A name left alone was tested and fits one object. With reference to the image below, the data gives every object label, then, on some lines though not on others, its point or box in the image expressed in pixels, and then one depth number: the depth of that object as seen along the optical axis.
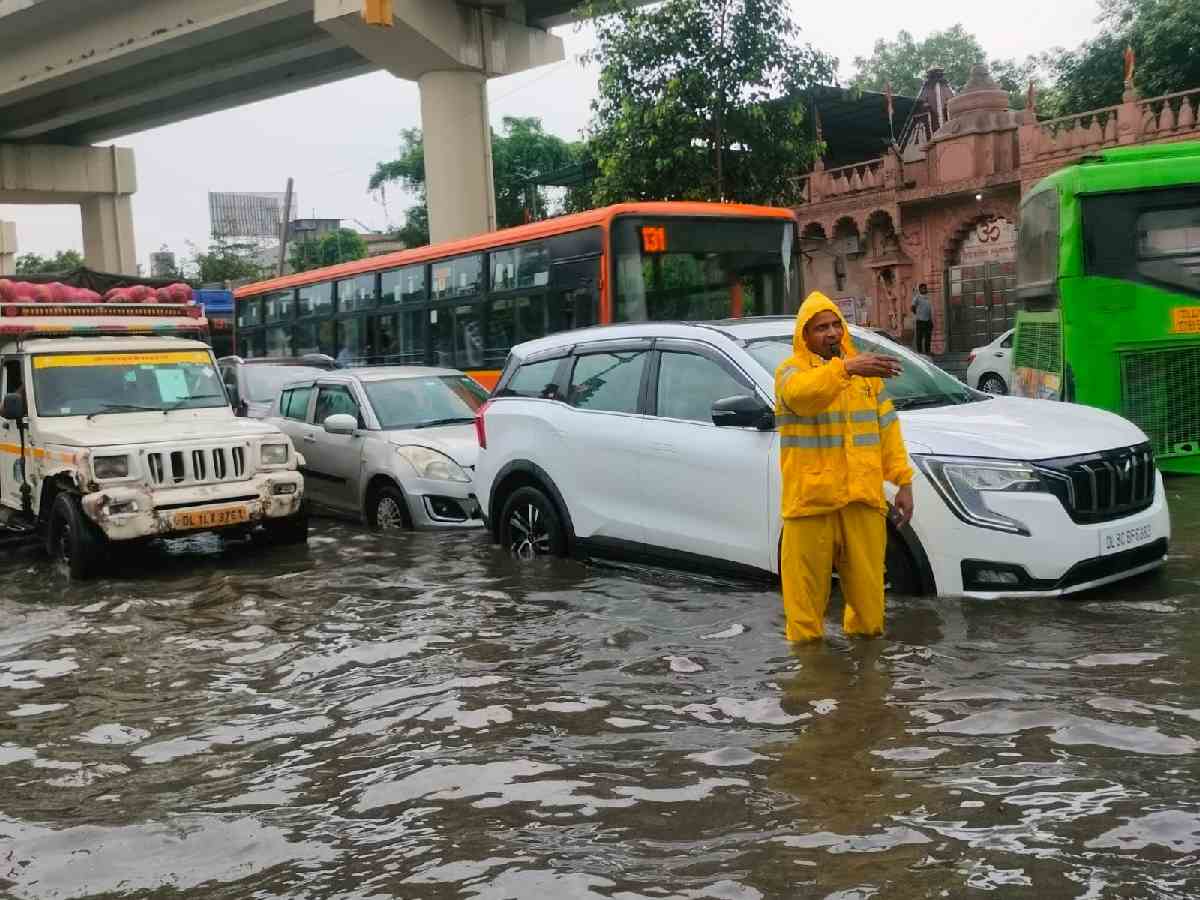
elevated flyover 20.94
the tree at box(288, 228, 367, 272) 68.69
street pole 46.36
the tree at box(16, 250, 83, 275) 79.44
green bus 10.05
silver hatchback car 10.17
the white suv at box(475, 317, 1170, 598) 5.87
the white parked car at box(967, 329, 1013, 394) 20.38
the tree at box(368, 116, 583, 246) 50.00
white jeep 9.26
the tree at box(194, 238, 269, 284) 65.62
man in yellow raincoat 5.27
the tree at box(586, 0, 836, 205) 19.09
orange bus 13.45
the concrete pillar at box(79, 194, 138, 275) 34.69
